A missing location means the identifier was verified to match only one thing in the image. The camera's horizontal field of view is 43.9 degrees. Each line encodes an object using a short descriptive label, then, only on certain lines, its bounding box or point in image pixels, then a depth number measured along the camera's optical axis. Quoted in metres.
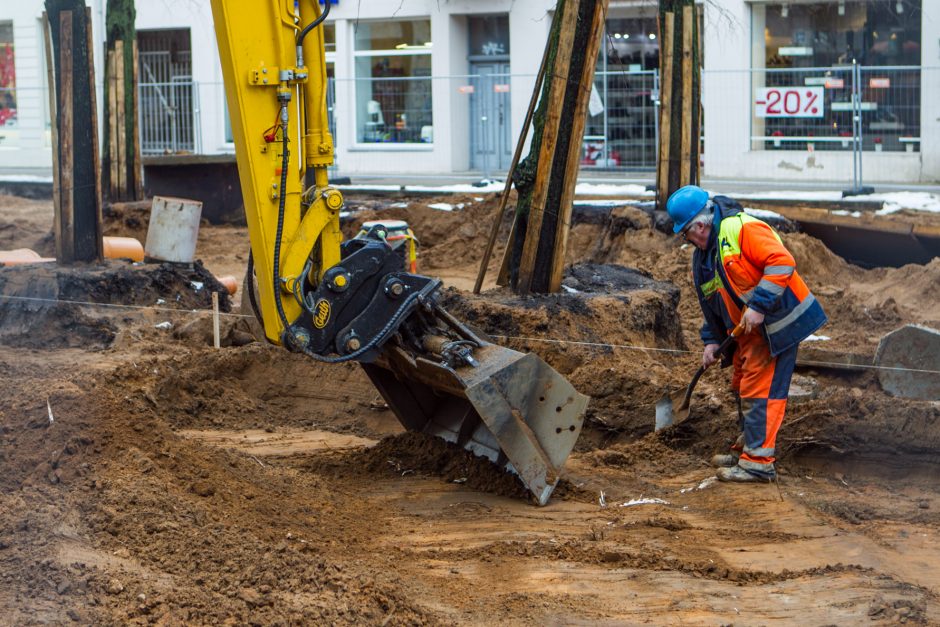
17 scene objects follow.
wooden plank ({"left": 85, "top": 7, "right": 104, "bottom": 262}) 11.27
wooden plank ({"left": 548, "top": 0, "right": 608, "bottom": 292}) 8.91
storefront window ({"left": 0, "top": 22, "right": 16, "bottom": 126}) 27.64
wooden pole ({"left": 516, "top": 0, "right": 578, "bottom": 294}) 8.88
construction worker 6.43
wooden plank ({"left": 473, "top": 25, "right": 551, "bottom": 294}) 9.47
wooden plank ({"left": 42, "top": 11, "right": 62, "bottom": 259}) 11.26
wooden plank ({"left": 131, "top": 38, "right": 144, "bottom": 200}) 16.04
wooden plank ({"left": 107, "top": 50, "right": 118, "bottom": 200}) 15.83
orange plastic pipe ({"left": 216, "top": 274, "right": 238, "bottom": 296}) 12.43
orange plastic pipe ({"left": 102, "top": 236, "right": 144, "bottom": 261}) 12.50
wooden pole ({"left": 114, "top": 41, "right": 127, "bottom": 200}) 15.81
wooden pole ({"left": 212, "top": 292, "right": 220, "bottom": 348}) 9.47
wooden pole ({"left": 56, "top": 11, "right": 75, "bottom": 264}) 11.16
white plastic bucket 11.62
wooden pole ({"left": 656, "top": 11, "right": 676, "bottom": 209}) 13.80
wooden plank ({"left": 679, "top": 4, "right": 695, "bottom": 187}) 13.76
